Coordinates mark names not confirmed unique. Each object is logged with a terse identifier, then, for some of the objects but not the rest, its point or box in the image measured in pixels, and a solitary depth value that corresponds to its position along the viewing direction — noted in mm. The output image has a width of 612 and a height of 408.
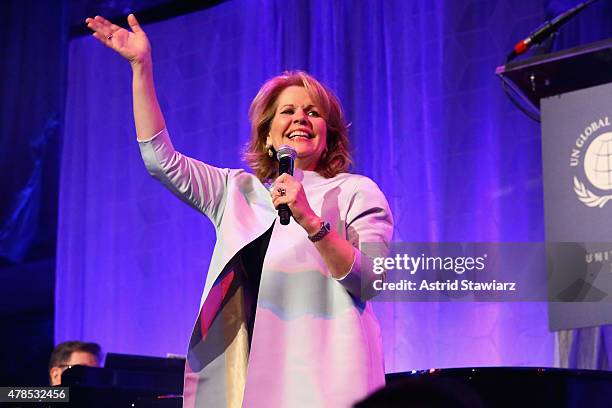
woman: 4328
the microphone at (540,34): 7105
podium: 6512
